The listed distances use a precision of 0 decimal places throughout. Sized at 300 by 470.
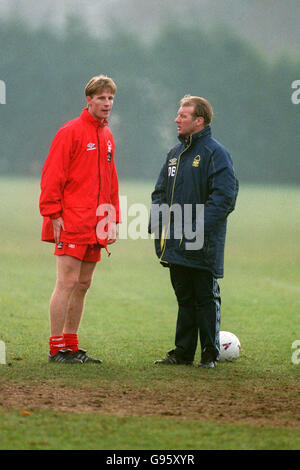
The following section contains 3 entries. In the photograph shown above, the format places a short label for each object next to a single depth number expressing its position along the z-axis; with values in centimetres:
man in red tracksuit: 1079
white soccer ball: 1175
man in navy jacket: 1076
